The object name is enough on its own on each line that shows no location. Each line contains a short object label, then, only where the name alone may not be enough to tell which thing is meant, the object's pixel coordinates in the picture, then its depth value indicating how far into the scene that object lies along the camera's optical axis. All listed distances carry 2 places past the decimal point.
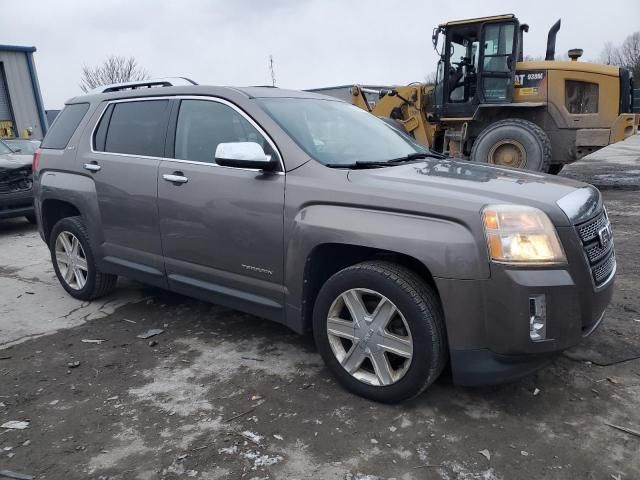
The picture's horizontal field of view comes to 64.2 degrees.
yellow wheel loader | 9.41
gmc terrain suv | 2.52
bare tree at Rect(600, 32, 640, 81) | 56.81
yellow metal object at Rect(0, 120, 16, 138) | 17.23
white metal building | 17.16
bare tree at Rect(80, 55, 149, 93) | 39.16
